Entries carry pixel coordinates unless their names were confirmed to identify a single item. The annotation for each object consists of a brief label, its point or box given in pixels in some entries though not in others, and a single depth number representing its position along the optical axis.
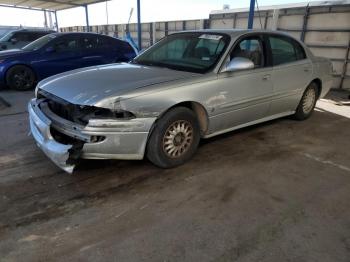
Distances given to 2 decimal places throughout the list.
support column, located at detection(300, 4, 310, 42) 9.73
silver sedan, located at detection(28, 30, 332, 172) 3.12
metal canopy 17.25
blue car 7.93
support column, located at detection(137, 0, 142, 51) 12.65
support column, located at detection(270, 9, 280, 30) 10.41
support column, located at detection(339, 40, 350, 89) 9.17
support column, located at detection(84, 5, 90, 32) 18.33
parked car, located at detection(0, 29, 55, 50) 11.48
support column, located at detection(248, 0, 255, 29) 8.00
